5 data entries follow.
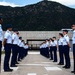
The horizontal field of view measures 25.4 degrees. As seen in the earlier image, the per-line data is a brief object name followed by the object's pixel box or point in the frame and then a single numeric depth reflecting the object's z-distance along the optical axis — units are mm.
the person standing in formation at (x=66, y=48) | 8612
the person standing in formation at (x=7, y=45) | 7163
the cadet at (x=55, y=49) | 12301
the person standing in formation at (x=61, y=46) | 9136
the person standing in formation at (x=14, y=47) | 8819
